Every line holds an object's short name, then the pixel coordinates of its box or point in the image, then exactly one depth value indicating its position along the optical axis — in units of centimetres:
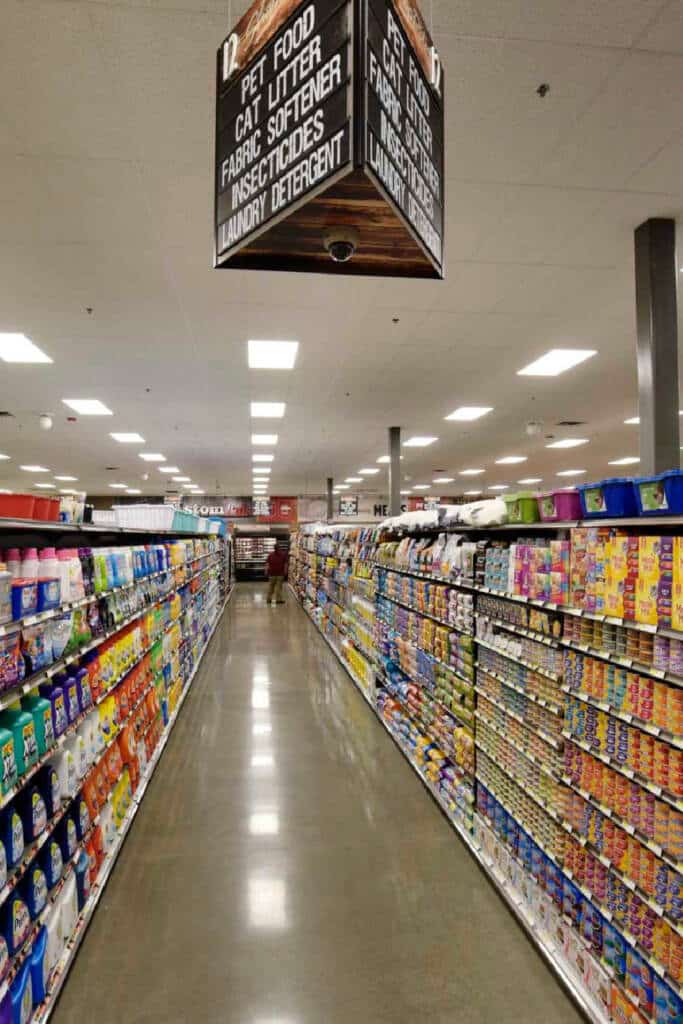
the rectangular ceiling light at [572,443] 1245
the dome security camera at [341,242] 208
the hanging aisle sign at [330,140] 172
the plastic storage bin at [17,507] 261
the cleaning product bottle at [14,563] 276
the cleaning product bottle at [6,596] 232
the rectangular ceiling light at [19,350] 618
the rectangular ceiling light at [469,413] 952
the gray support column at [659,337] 394
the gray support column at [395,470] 1101
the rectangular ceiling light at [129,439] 1201
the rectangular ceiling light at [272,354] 642
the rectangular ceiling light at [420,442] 1253
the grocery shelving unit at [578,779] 224
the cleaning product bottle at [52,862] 274
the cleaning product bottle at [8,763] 226
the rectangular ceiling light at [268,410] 930
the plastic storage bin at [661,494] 221
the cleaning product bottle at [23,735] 244
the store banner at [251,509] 2467
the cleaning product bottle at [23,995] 226
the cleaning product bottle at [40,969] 246
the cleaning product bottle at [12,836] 232
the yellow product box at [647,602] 225
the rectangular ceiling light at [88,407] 898
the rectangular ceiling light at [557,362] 667
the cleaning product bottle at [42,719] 268
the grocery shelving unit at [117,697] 253
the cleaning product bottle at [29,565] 281
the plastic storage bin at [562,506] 300
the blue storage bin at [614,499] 254
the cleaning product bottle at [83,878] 312
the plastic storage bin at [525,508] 339
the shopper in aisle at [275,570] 1816
